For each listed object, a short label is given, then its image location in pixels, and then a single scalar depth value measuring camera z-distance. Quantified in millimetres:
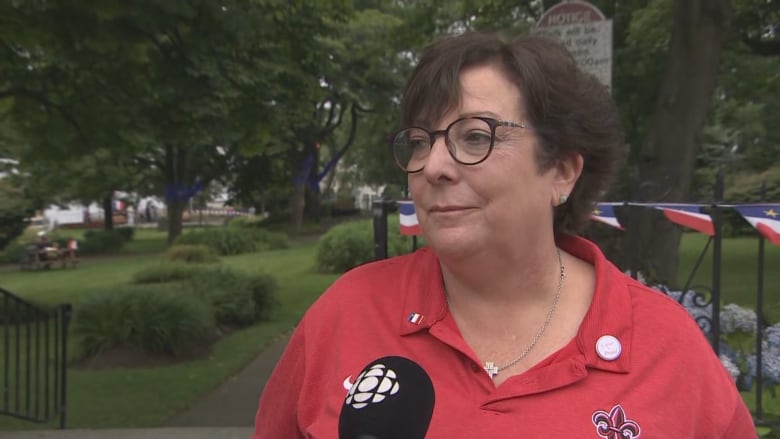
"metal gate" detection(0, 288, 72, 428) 5840
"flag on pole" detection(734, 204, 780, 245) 3097
